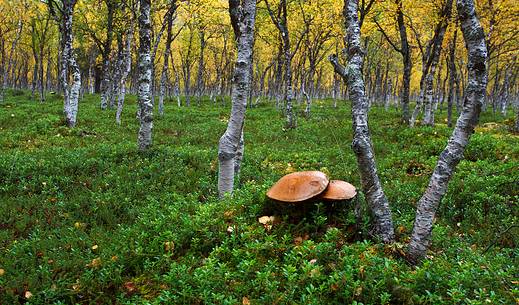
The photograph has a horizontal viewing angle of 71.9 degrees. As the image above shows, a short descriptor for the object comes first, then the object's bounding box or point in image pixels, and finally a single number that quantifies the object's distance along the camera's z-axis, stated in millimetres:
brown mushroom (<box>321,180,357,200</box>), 5904
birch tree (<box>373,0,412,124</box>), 21094
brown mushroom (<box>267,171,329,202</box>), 5852
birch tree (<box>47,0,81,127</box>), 18953
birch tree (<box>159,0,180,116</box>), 25172
